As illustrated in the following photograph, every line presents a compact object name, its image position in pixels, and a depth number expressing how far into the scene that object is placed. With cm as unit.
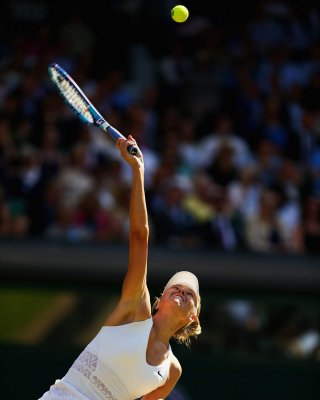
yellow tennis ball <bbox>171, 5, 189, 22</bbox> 1413
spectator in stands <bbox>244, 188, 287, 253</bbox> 2287
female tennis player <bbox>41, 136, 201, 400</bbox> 1168
